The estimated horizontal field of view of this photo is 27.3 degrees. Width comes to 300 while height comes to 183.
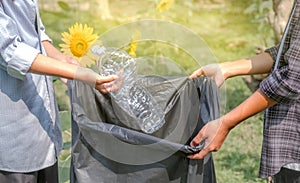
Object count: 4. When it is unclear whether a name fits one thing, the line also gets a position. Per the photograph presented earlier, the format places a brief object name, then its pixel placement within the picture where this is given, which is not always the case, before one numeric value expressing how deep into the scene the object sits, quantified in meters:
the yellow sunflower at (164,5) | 3.02
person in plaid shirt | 1.70
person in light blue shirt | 1.77
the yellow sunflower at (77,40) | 2.48
